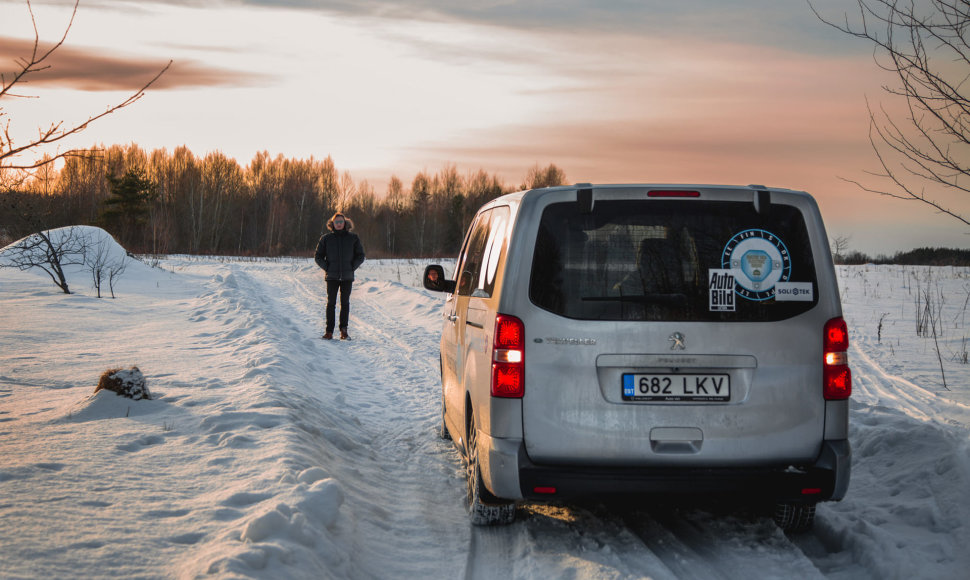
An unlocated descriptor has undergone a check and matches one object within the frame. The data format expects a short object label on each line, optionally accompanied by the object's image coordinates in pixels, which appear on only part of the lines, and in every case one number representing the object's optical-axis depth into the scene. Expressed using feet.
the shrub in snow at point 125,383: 20.72
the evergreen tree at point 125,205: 214.28
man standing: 41.68
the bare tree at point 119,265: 72.79
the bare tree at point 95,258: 60.52
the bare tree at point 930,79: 19.57
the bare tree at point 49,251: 57.36
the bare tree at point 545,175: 267.57
